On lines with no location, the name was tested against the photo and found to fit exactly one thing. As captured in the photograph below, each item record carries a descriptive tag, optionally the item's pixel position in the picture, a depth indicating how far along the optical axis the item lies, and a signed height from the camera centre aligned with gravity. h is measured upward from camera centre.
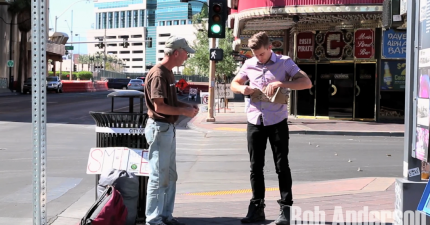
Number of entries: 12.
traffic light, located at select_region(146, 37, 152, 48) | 61.88 +4.38
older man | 5.48 -0.35
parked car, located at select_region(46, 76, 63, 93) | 56.06 -0.06
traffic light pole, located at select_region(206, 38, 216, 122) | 23.11 -0.25
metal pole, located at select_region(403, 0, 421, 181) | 4.98 -0.02
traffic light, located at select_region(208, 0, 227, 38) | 19.41 +2.17
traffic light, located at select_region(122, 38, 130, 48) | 59.84 +4.10
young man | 5.90 -0.31
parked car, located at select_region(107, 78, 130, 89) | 75.68 +0.15
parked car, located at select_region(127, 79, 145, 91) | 61.86 -0.06
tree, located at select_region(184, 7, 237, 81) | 54.78 +2.96
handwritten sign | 5.83 -0.73
